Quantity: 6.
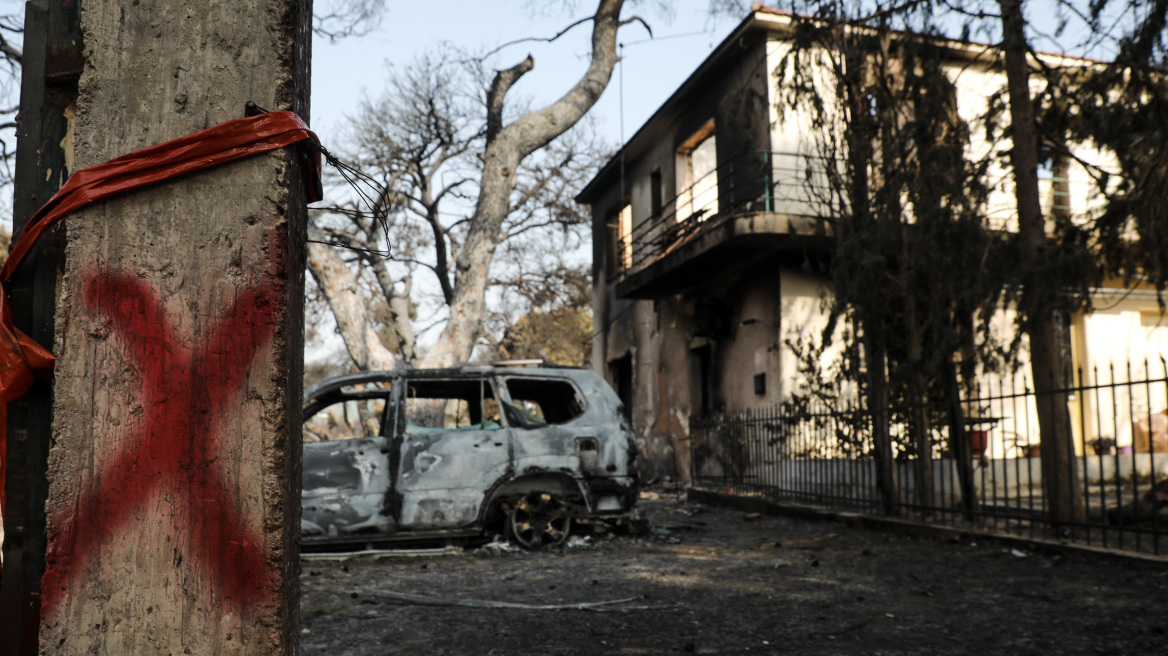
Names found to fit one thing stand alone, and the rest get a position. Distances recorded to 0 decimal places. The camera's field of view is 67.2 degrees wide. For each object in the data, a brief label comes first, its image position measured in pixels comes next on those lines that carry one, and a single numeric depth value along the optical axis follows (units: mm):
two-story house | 13570
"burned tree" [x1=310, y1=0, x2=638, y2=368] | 12648
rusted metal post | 2234
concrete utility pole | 1978
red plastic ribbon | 2045
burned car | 7695
